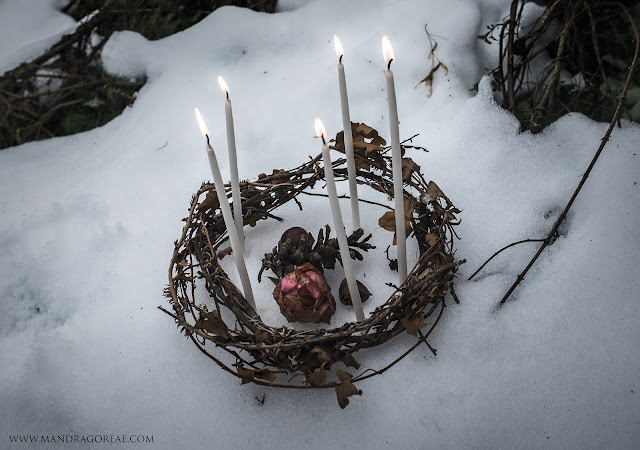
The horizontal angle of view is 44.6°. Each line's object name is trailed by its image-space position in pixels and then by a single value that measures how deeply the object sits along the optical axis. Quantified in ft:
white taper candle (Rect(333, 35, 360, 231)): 1.86
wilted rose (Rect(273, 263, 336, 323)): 1.91
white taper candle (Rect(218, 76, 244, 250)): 1.90
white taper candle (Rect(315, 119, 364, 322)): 1.68
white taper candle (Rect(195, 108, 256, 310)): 1.78
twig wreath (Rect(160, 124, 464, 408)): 1.80
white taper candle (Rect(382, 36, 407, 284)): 1.71
